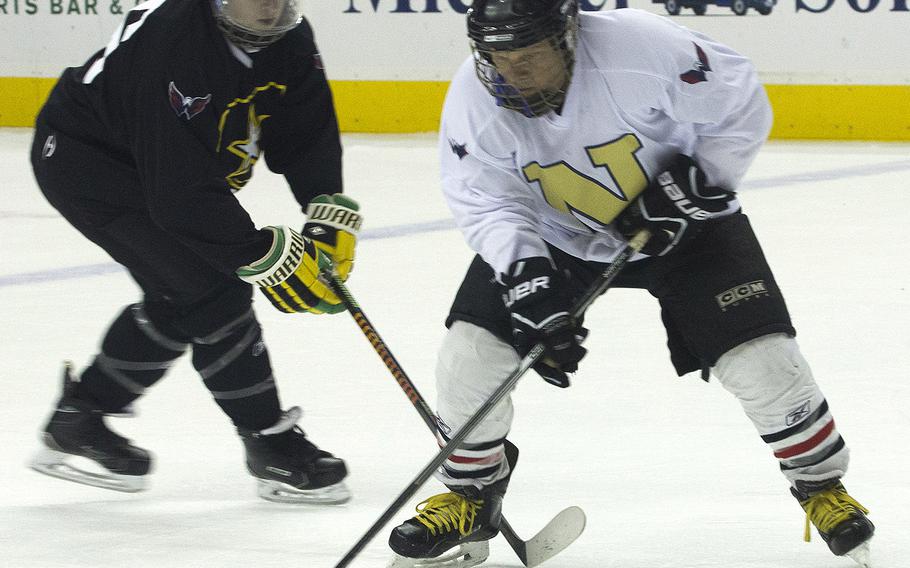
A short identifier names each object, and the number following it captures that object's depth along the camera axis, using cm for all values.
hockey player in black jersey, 1877
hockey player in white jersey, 1845
